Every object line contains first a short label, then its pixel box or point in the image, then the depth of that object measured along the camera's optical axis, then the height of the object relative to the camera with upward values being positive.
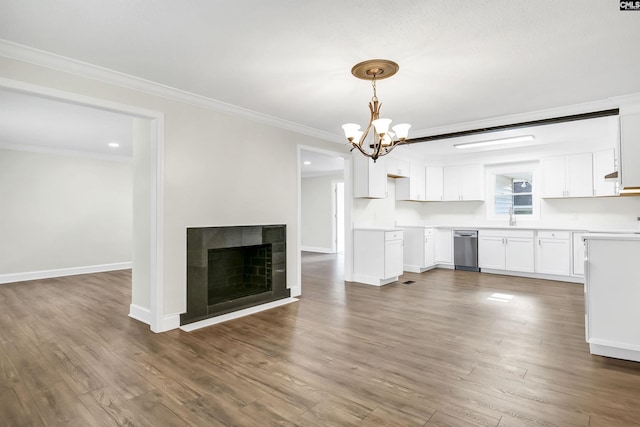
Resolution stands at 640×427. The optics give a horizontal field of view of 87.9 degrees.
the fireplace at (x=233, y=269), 3.71 -0.68
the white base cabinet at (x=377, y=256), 5.60 -0.69
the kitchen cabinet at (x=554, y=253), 5.76 -0.66
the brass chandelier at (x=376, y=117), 2.89 +0.94
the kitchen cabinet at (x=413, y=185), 7.02 +0.66
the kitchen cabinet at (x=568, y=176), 5.82 +0.72
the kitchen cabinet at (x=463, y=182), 7.10 +0.73
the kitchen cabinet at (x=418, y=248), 6.75 -0.67
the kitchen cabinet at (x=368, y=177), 5.88 +0.71
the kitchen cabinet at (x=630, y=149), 3.21 +0.65
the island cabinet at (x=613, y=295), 2.70 -0.67
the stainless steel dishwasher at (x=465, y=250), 6.77 -0.70
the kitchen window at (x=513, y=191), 6.62 +0.51
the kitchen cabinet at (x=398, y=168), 6.44 +0.97
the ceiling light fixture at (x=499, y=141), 5.55 +1.30
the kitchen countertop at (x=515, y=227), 5.67 -0.22
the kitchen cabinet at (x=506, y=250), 6.14 -0.65
